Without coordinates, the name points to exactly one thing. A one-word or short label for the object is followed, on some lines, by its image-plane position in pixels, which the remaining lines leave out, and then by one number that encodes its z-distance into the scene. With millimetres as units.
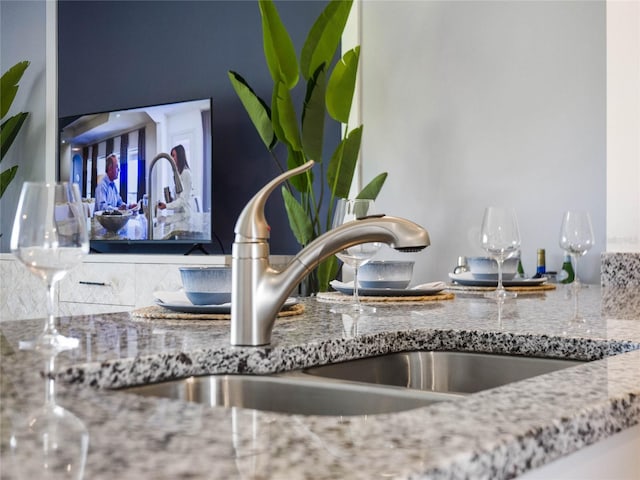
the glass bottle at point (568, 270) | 3242
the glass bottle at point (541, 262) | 3154
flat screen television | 4383
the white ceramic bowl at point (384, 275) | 1835
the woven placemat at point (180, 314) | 1338
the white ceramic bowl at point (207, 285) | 1364
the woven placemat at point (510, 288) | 2146
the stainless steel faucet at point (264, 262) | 1012
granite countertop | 500
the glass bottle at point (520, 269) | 3359
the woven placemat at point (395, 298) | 1734
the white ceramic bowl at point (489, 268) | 2262
